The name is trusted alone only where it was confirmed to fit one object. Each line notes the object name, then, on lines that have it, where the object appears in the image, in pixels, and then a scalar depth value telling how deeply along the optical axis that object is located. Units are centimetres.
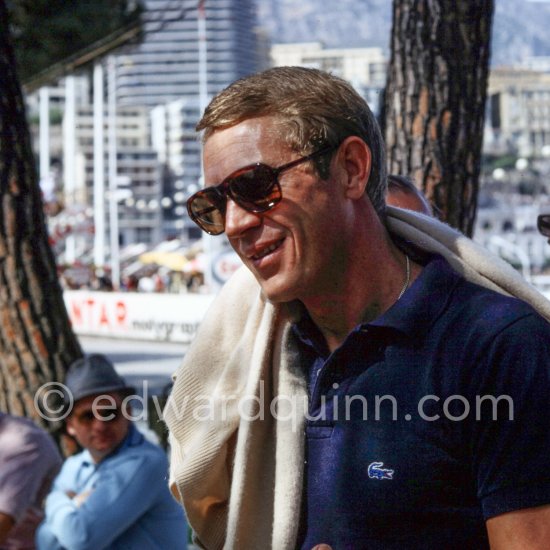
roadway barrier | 3059
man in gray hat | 395
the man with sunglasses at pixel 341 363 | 172
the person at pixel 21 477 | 375
